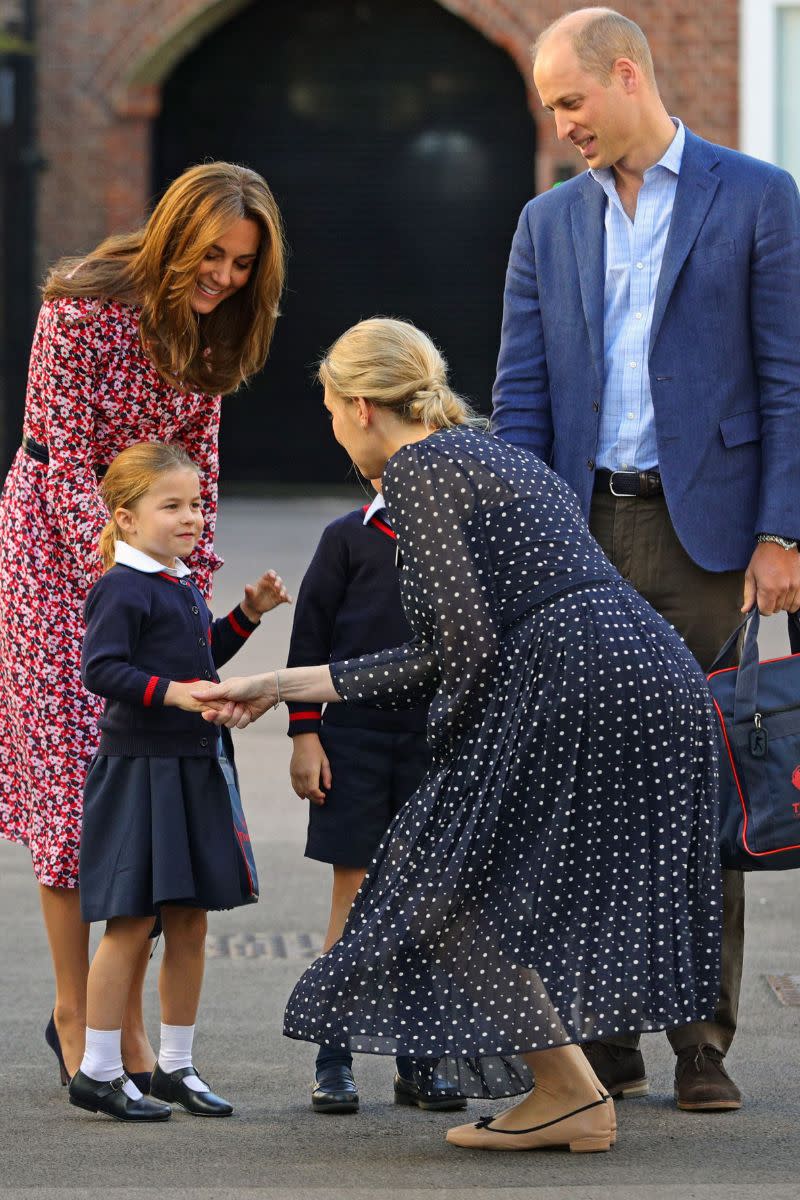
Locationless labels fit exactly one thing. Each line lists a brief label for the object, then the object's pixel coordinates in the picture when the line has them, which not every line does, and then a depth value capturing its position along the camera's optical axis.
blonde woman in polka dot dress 6.87
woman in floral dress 7.99
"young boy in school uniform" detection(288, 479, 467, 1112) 8.13
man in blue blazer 8.01
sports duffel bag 7.45
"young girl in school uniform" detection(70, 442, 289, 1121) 7.50
